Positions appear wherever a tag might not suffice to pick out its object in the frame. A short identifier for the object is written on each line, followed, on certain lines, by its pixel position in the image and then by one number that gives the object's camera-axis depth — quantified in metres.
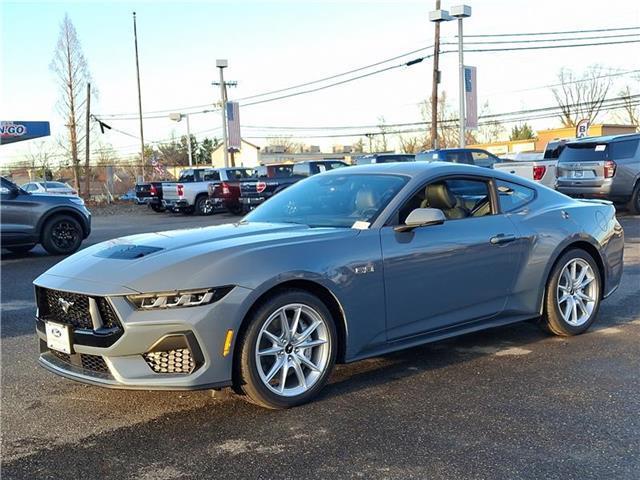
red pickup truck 23.72
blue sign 29.47
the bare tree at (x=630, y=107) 56.12
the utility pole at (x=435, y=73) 30.52
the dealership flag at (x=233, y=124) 30.94
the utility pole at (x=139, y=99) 47.69
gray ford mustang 3.66
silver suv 14.80
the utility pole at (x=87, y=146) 36.59
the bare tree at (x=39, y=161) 44.97
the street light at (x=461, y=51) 23.14
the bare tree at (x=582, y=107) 58.72
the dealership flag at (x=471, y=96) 24.69
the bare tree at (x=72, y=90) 41.75
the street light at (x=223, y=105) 31.00
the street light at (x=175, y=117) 41.94
